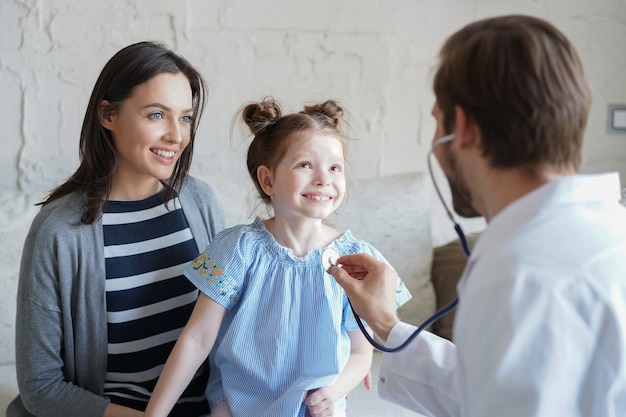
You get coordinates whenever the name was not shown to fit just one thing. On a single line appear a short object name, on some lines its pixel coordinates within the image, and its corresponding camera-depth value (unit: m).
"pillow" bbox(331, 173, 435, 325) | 2.23
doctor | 0.81
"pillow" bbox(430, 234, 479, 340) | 2.19
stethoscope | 0.98
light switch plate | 2.75
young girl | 1.38
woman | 1.47
